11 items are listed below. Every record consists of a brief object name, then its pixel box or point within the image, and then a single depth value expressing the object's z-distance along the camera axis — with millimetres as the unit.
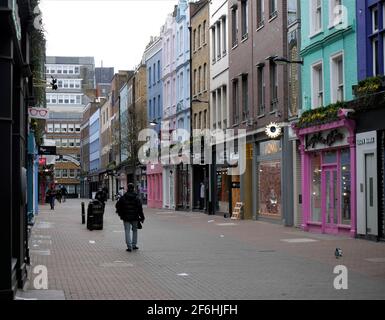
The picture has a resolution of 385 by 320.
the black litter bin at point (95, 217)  27281
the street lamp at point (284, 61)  25789
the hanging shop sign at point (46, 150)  29625
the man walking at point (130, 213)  18719
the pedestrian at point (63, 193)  82062
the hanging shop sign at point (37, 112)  18609
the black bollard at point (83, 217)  32091
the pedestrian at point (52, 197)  51669
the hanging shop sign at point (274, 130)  28984
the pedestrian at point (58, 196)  77931
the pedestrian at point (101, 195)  33269
